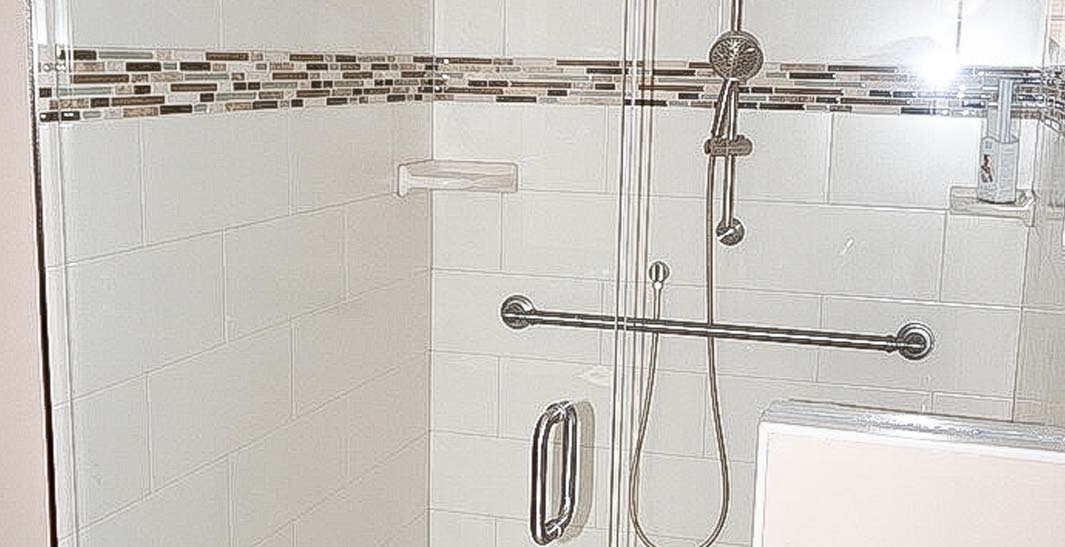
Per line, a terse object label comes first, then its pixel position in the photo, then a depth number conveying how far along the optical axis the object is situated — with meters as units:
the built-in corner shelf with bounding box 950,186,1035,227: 2.09
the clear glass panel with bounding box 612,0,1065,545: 2.13
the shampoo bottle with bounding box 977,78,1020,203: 2.09
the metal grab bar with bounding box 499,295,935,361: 2.23
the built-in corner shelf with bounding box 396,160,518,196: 2.39
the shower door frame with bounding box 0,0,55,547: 1.57
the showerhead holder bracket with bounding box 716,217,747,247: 2.30
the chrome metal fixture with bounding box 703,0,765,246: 2.23
